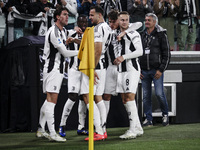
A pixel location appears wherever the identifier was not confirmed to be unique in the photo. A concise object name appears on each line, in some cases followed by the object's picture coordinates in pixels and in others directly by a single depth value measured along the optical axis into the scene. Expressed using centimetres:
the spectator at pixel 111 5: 2158
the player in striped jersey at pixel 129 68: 1451
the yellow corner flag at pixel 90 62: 827
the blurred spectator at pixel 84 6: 2096
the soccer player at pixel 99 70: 1387
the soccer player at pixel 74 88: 1539
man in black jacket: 1828
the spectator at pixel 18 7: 1961
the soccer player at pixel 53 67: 1397
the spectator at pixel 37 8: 2020
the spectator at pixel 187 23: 2212
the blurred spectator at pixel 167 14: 2166
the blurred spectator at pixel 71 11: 2041
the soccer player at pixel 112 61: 1546
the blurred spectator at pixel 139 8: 2056
